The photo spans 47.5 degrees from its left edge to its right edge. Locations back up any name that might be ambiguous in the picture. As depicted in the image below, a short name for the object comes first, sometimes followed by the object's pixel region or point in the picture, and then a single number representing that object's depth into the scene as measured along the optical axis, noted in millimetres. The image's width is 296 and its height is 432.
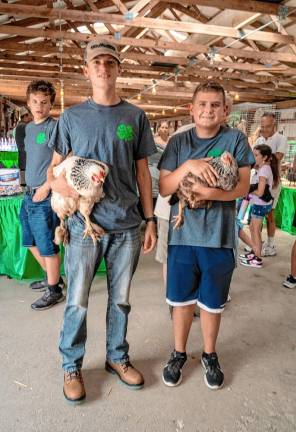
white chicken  1424
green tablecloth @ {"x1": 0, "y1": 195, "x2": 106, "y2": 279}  3088
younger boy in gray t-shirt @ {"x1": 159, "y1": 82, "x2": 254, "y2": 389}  1601
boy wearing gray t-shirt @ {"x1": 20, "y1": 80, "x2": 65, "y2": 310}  2416
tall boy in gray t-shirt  1515
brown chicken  1527
